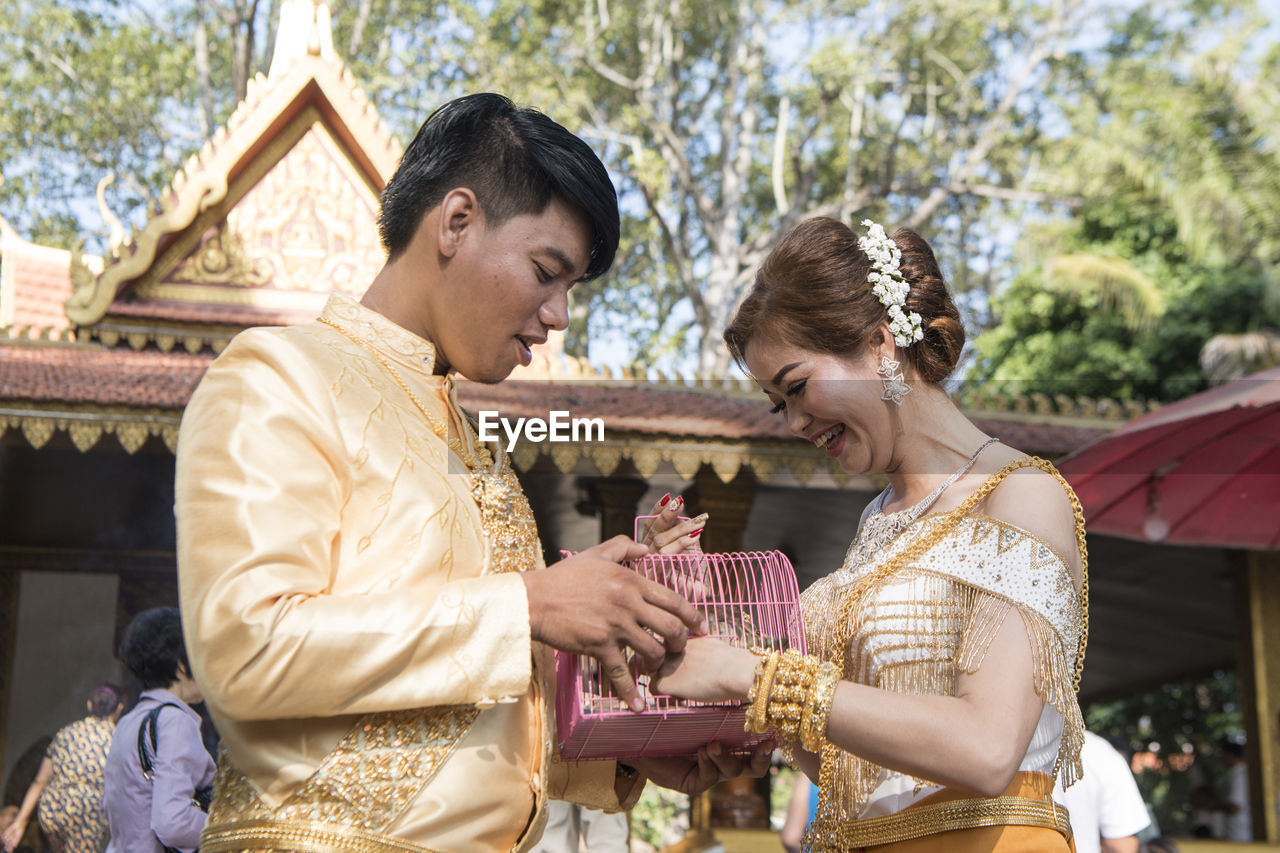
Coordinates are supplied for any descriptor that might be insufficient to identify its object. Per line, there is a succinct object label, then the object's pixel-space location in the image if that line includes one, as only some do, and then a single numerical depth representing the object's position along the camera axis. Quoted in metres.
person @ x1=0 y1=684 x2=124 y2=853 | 4.70
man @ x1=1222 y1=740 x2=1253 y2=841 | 7.95
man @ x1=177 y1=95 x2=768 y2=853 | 1.33
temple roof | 6.61
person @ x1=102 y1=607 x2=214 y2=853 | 3.58
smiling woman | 1.70
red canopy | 5.08
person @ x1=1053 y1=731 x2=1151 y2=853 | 3.93
